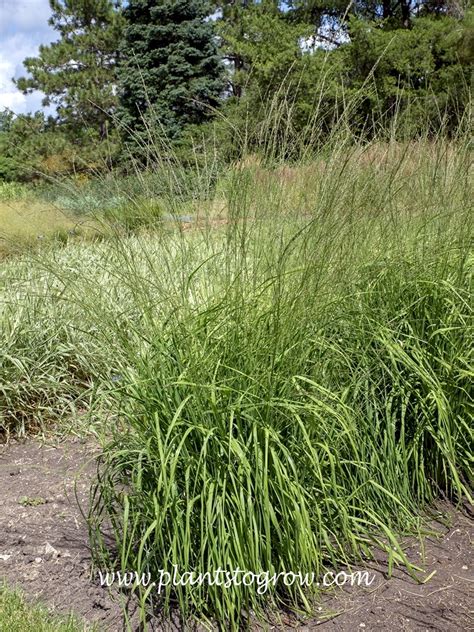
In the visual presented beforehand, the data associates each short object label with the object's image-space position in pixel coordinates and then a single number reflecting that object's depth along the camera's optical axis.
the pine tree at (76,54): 20.81
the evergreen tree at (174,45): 17.73
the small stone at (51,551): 2.17
